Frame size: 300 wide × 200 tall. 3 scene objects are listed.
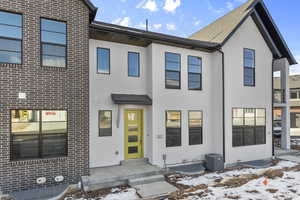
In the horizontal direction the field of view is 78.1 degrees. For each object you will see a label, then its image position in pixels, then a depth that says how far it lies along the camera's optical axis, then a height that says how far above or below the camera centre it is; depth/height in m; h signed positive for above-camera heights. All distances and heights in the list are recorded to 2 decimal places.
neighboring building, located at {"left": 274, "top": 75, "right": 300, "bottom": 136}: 23.48 +0.63
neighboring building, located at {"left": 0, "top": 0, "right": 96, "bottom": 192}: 5.76 +0.49
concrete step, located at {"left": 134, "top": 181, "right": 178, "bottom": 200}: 5.85 -2.82
